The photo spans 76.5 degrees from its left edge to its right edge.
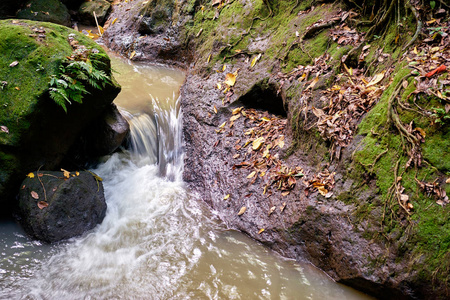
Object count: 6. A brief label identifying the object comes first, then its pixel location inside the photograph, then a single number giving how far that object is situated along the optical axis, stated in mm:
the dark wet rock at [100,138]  5250
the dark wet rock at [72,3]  11696
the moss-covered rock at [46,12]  10109
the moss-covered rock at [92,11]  11734
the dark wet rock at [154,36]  9344
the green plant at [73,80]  3973
